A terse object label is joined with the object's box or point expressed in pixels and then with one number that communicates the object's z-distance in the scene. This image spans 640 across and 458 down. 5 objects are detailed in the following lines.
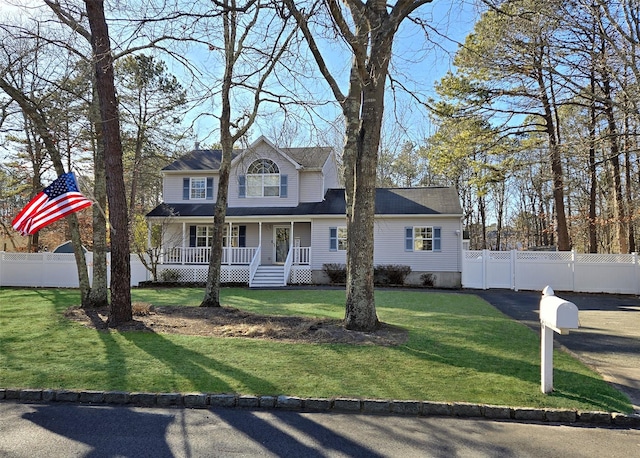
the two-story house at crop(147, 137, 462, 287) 19.84
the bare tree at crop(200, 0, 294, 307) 11.52
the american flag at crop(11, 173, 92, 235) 8.04
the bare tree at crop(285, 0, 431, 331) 7.70
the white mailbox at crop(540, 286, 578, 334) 4.38
